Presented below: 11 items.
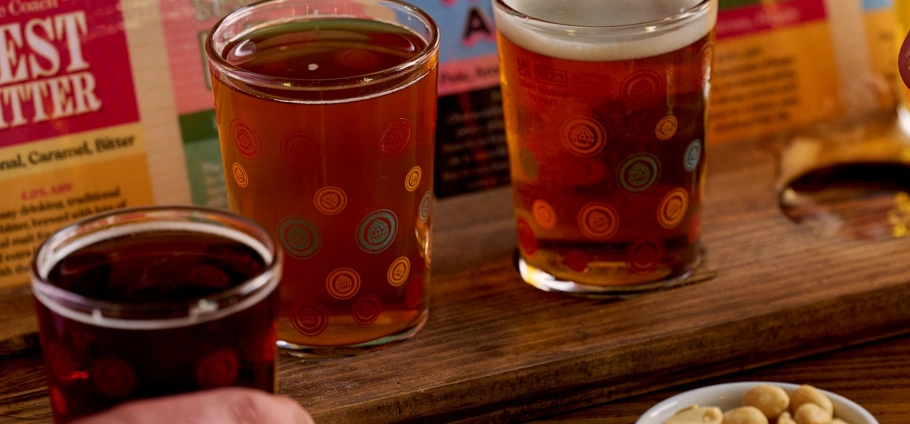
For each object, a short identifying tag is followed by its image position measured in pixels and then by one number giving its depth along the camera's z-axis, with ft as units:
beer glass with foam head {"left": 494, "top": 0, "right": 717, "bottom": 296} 2.16
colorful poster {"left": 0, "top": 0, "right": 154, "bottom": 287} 2.27
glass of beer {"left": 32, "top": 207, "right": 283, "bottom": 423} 1.86
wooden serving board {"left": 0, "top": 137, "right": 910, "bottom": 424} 2.17
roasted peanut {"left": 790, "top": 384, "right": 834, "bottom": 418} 2.10
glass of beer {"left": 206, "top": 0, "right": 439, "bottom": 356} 2.08
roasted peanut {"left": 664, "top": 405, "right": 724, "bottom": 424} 2.09
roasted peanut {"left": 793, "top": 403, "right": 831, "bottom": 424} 2.08
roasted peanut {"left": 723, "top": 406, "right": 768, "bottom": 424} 2.08
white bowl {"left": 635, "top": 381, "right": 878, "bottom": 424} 2.10
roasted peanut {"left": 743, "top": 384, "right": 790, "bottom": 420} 2.11
